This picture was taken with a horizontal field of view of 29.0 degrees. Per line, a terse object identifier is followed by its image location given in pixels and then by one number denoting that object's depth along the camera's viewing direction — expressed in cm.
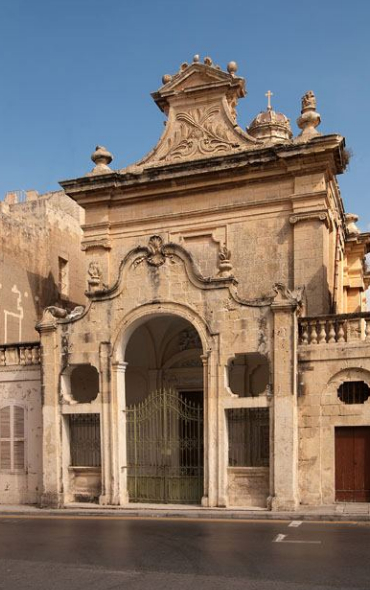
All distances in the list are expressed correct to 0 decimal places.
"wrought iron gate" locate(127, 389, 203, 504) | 1730
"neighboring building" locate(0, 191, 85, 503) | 1872
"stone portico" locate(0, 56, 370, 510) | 1620
